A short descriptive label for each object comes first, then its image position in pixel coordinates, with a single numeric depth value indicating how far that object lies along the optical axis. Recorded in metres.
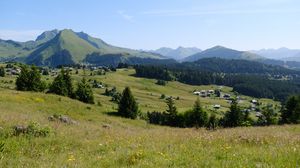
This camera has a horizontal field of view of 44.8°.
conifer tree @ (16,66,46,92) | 81.00
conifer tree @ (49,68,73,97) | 83.50
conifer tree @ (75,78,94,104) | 85.75
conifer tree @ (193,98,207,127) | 85.06
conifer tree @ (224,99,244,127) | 83.19
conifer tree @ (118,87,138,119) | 73.50
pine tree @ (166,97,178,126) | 93.88
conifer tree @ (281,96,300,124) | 71.62
